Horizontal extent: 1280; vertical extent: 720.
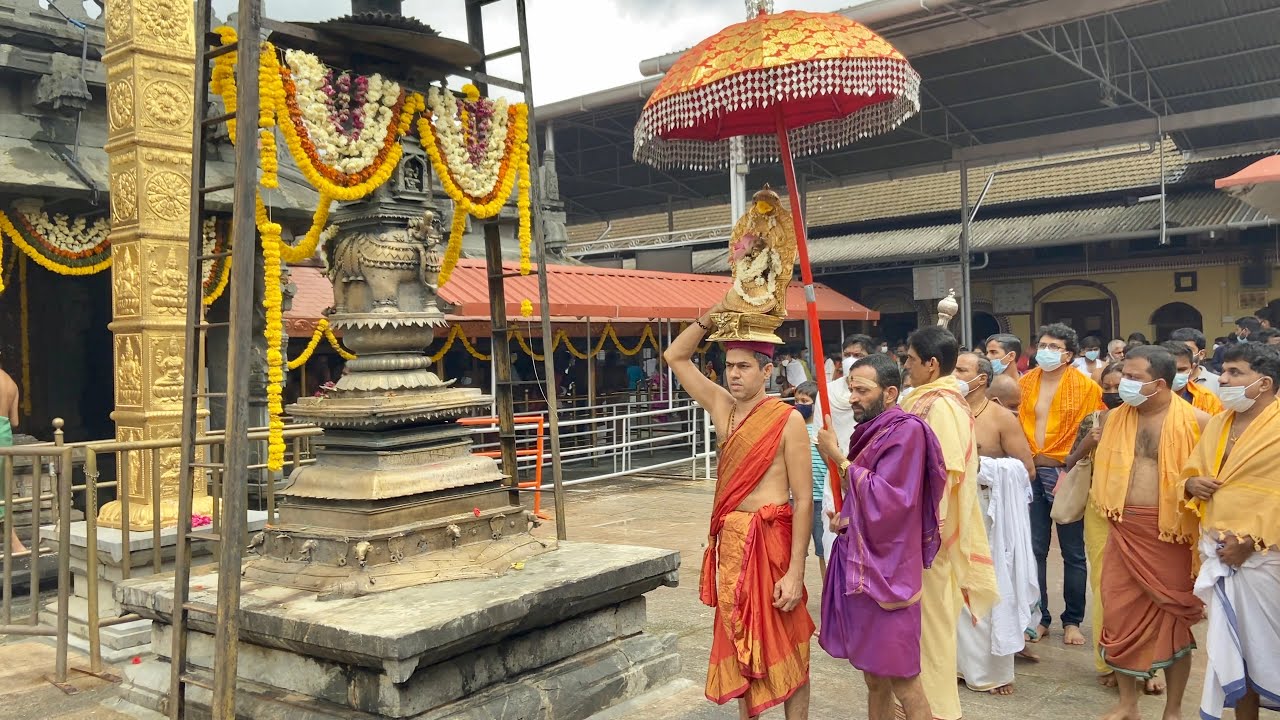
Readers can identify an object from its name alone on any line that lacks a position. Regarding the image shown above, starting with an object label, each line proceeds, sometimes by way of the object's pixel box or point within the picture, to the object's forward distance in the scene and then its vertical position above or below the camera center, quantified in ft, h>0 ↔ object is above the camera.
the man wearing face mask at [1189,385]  18.51 -0.45
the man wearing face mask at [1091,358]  25.90 +0.26
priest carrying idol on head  11.11 -1.82
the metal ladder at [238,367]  11.12 +0.28
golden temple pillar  18.31 +3.58
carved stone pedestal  11.30 -3.59
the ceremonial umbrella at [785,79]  12.34 +4.12
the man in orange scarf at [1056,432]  17.52 -1.28
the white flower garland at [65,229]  26.07 +4.83
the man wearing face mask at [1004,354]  20.33 +0.35
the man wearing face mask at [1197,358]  23.16 +0.17
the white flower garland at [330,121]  12.50 +3.87
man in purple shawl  10.97 -2.16
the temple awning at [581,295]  36.99 +4.15
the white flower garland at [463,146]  14.97 +3.97
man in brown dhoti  12.85 -2.38
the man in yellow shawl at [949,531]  12.40 -2.27
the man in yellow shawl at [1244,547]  11.68 -2.36
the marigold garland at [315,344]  16.51 +1.03
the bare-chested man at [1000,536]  14.83 -2.95
